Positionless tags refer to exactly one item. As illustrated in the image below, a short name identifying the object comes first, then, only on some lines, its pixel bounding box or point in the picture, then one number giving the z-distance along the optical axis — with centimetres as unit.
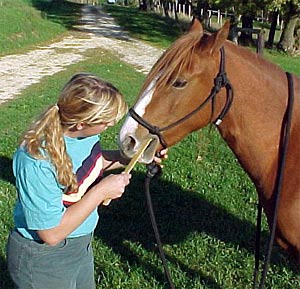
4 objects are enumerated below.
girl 245
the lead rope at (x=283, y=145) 279
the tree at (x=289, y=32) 2430
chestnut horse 268
